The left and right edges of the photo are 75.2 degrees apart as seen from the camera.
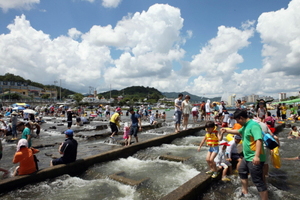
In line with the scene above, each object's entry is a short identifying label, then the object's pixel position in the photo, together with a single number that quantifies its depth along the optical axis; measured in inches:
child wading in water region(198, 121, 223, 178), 205.1
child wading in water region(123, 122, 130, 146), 372.2
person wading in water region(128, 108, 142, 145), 365.7
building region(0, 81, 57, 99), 4111.7
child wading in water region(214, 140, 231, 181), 220.1
